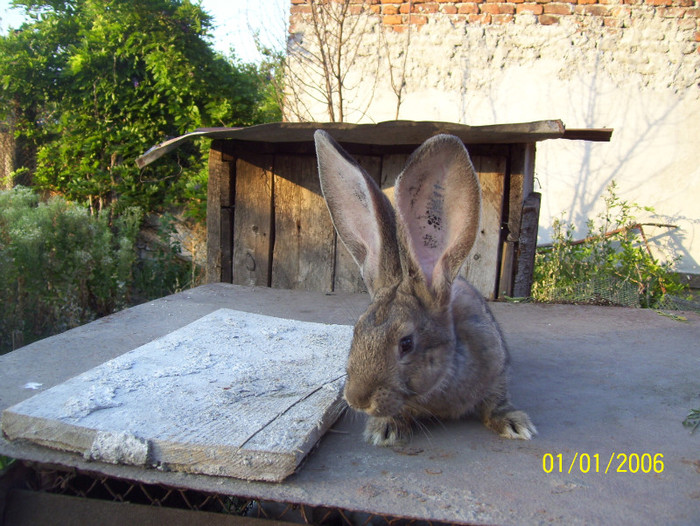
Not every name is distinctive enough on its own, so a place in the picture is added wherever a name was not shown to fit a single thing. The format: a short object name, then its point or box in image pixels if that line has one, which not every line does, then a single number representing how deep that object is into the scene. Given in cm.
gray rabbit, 65
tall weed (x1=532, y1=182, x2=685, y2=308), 155
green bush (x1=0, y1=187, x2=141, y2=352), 132
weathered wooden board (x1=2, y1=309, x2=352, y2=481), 59
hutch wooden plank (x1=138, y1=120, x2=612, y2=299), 140
